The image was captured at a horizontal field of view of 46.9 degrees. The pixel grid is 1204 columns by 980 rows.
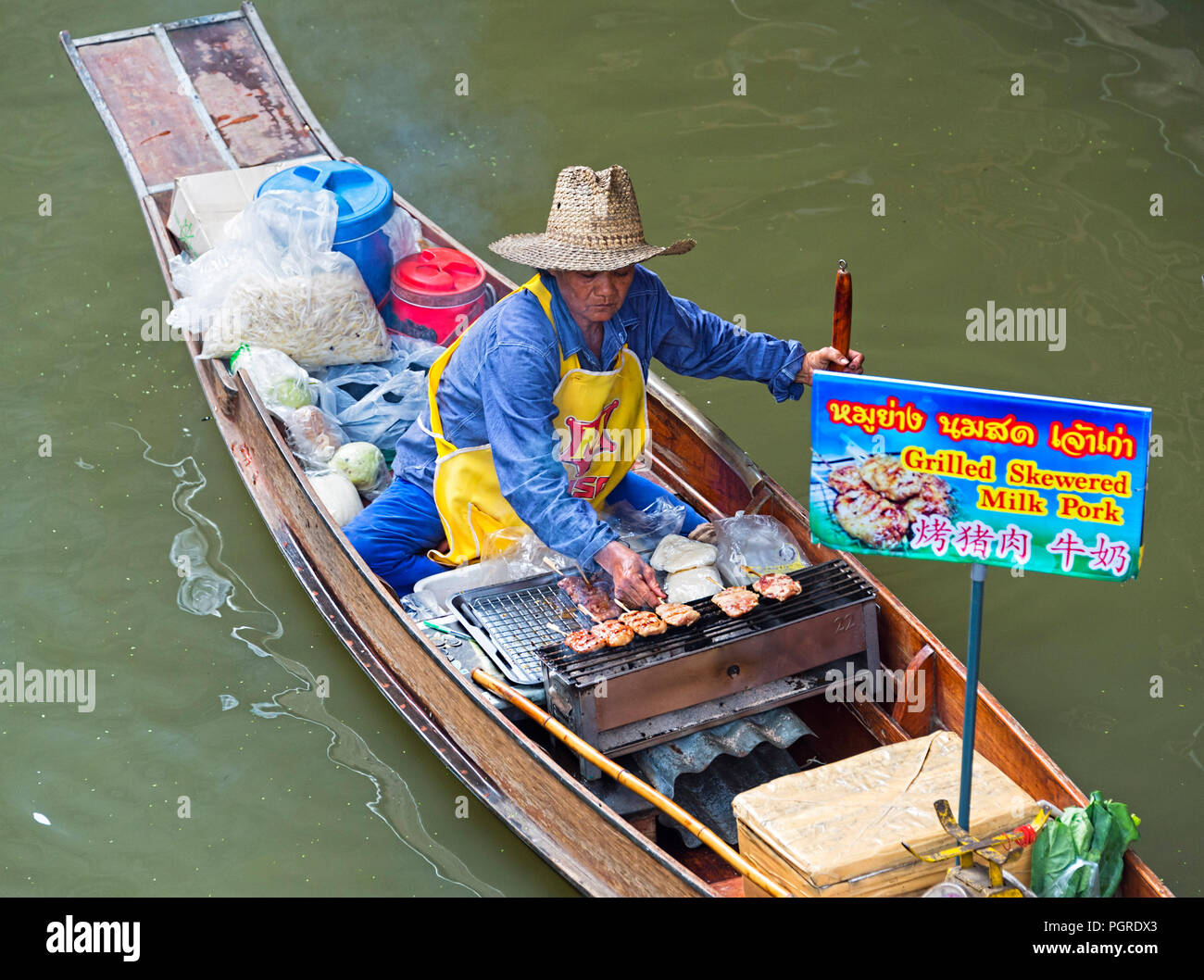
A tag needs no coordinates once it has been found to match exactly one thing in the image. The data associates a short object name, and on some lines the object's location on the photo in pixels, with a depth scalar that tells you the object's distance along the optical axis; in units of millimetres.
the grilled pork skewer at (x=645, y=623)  4305
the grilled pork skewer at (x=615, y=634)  4281
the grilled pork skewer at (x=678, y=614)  4348
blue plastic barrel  6020
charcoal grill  4195
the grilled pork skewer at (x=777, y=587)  4457
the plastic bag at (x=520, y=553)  4930
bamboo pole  3670
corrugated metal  4320
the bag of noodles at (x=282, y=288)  5801
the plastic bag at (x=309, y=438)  5621
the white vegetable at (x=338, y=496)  5359
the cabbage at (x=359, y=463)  5543
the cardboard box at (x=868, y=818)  3451
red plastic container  6117
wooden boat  4156
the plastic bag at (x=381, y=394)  5824
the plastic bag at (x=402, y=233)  6246
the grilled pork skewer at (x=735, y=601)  4375
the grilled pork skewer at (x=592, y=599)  4668
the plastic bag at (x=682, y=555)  4738
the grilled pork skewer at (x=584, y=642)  4289
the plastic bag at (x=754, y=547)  4797
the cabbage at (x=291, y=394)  5652
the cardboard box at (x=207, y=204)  6297
